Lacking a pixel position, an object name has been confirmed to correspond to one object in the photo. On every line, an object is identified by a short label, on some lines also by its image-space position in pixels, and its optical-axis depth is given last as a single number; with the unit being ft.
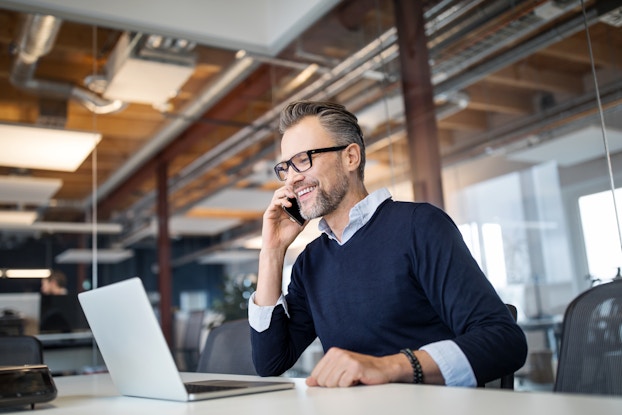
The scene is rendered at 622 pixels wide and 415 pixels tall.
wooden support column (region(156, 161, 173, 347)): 17.46
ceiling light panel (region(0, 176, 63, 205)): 14.40
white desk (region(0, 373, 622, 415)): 2.96
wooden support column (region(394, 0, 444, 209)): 13.87
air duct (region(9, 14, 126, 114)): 14.70
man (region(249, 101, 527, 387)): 4.47
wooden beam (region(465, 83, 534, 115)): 11.89
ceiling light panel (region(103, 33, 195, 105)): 15.61
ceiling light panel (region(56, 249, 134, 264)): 15.01
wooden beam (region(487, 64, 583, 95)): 10.97
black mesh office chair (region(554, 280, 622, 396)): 4.39
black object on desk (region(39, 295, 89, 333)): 14.53
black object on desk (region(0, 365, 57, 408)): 4.12
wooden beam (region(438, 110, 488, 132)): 12.66
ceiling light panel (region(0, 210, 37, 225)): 14.35
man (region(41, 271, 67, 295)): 14.70
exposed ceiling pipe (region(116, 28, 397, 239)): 15.23
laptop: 3.93
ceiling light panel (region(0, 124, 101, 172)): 14.53
